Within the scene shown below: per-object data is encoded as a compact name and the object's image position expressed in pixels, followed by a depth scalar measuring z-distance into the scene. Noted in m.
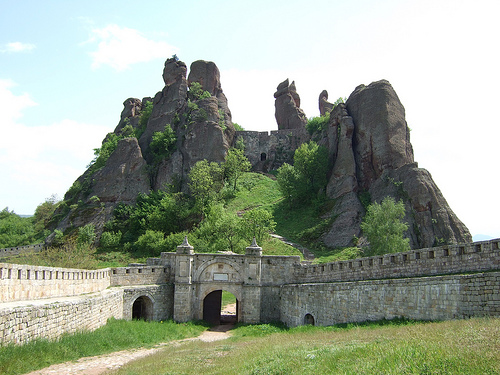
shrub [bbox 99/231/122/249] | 47.25
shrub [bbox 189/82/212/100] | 63.28
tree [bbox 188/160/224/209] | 50.16
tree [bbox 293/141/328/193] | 50.69
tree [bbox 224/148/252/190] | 55.50
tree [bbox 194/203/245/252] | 37.59
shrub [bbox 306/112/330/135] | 59.92
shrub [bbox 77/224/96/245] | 46.81
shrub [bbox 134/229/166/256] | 43.25
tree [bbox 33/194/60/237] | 68.76
